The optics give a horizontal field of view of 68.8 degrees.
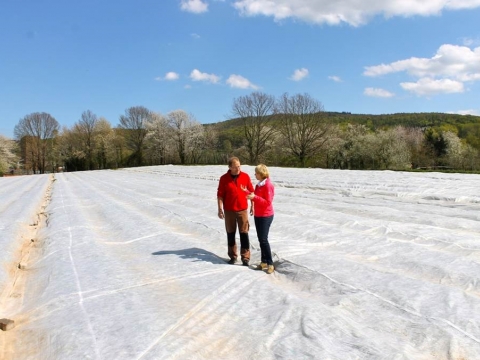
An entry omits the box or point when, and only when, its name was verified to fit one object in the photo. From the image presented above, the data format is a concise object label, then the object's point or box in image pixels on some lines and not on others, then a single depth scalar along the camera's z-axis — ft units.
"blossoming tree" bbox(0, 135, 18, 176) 196.05
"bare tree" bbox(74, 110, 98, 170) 231.91
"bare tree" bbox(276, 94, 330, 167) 168.25
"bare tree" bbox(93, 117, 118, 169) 229.04
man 17.39
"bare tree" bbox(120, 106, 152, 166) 217.56
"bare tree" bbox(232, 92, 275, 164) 181.78
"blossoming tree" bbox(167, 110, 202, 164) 204.13
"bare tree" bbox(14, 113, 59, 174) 223.30
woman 16.21
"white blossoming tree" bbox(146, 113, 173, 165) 207.41
